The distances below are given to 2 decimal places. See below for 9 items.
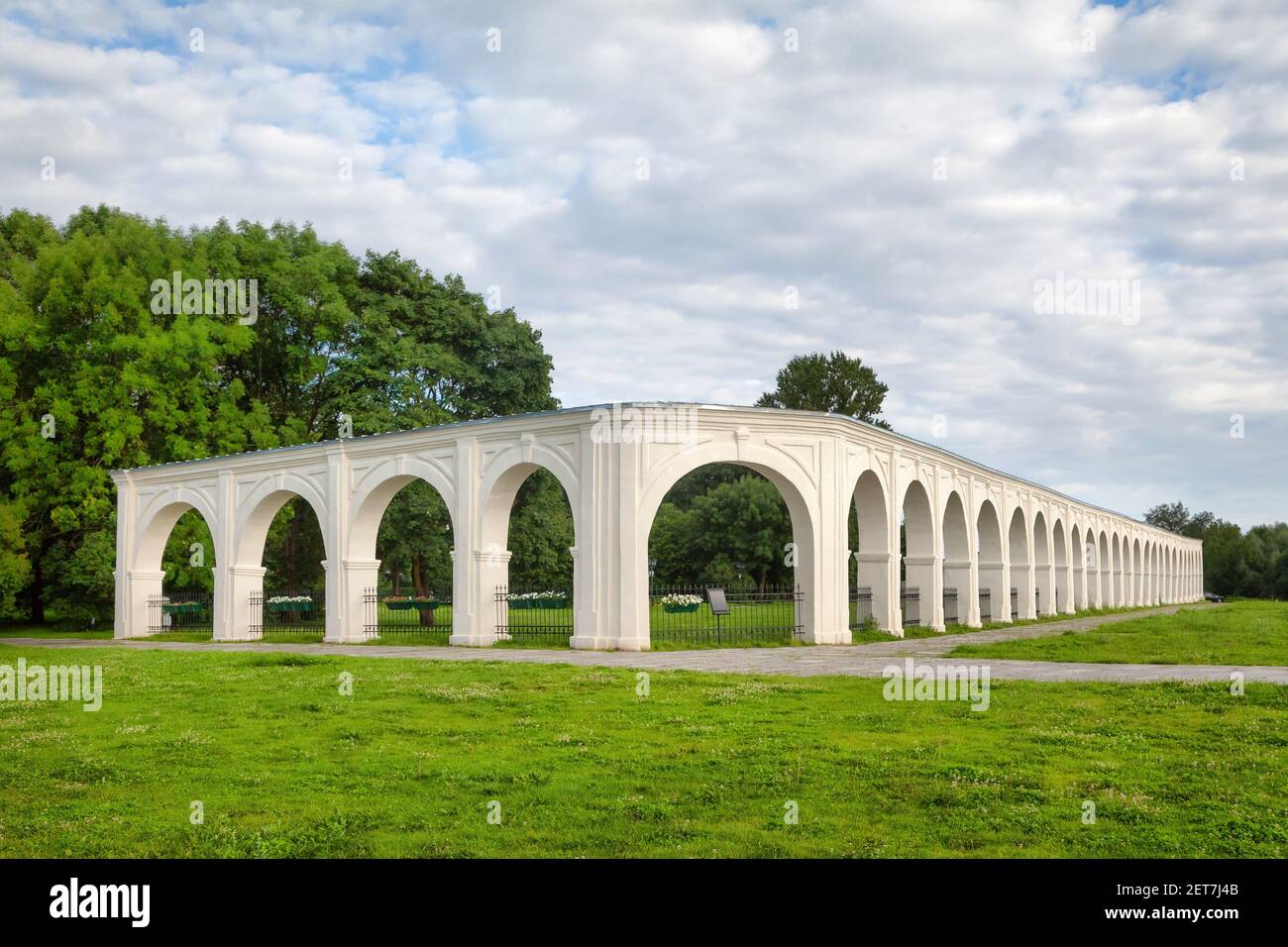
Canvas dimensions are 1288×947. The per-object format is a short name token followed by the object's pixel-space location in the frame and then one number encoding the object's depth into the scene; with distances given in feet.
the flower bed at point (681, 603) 129.34
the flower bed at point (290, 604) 112.34
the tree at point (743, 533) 193.77
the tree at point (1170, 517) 515.09
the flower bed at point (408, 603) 103.71
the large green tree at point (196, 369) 109.70
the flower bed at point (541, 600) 102.37
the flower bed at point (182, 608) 107.45
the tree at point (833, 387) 228.22
